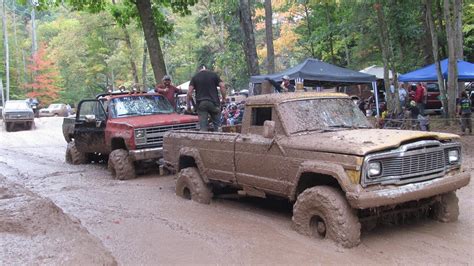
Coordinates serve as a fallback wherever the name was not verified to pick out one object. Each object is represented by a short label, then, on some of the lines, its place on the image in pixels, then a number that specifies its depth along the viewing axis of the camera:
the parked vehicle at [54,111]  43.62
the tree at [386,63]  19.98
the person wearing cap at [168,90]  13.31
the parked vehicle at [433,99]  26.41
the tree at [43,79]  49.41
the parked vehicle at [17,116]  29.06
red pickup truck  11.22
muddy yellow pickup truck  5.71
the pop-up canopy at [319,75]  15.97
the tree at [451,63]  16.23
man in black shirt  10.48
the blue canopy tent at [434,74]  19.53
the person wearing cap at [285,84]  11.57
